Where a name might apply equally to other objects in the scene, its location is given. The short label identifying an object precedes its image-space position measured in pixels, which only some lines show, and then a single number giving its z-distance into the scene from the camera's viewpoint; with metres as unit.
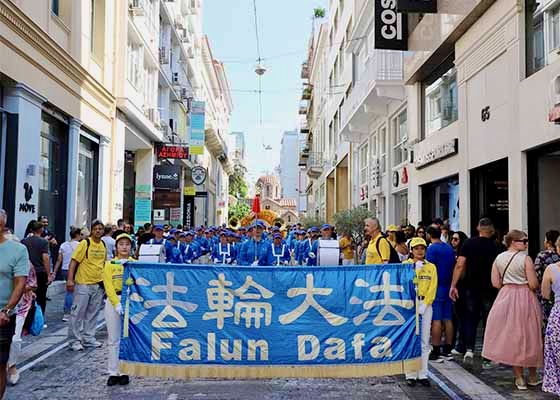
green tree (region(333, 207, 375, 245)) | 19.30
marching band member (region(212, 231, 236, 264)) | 14.70
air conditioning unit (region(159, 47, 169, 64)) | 27.33
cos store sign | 16.12
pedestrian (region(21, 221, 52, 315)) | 9.21
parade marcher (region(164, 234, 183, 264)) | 13.65
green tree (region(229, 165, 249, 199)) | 90.56
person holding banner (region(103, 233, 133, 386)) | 6.41
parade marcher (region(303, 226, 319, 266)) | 13.42
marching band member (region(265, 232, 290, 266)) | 13.98
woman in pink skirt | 6.53
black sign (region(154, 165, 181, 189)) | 27.72
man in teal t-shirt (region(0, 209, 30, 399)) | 5.36
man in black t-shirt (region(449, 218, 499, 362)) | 8.06
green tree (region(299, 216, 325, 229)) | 26.18
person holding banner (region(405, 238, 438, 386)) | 6.62
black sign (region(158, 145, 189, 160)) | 28.50
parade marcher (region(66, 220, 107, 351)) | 8.65
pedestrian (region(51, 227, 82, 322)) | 11.48
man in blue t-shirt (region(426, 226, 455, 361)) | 7.95
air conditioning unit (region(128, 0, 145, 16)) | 21.88
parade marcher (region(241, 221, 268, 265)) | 13.94
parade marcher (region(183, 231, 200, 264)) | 14.19
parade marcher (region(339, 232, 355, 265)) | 14.41
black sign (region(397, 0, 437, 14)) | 13.45
